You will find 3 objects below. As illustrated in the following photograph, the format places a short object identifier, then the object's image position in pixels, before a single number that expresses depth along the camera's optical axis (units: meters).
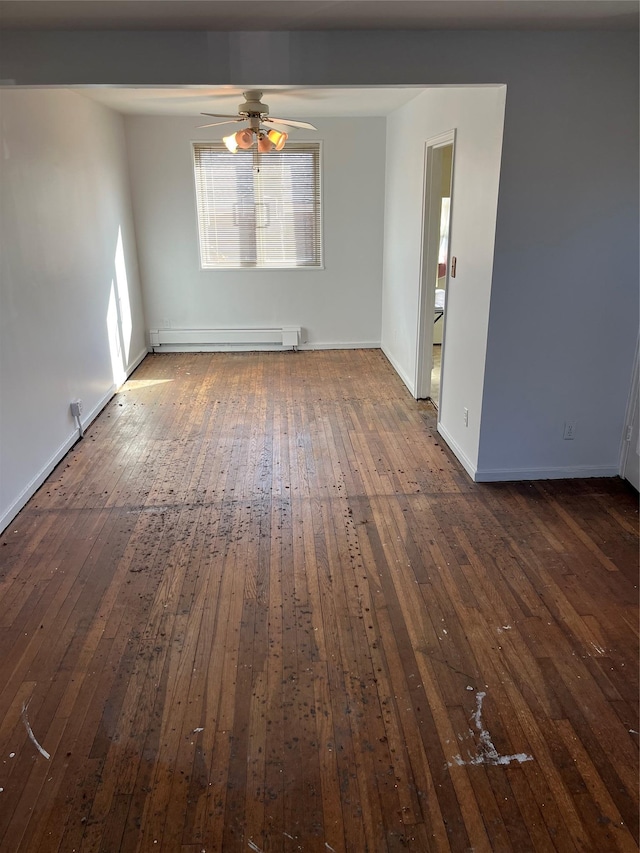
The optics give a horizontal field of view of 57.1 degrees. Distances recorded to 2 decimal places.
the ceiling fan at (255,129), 4.42
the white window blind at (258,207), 6.42
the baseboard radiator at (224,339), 6.91
